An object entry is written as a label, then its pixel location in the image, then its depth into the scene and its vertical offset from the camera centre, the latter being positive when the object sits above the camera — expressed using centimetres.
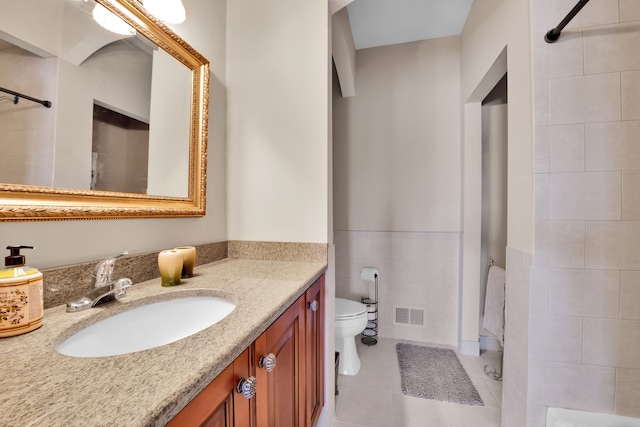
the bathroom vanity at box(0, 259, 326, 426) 32 -24
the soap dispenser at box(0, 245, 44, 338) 49 -17
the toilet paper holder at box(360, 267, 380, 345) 219 -82
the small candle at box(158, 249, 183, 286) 85 -17
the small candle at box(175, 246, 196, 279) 96 -17
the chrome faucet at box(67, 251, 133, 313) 67 -20
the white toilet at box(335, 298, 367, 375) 169 -78
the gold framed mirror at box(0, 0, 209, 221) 63 +13
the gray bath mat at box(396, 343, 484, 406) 156 -110
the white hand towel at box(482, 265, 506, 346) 173 -61
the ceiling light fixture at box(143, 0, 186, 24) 94 +82
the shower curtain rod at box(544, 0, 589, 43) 87 +78
